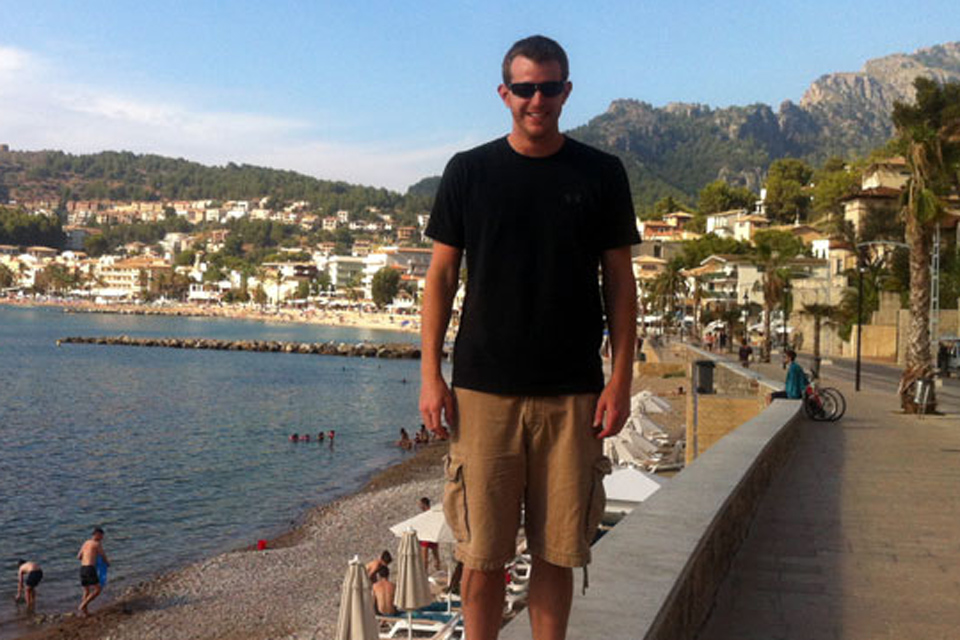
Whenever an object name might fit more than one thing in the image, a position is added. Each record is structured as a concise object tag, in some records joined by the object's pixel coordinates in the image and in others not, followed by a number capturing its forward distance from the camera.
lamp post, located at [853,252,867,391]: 30.30
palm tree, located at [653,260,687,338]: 83.31
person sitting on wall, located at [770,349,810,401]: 16.48
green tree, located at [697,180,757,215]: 126.62
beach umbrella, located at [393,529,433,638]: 10.73
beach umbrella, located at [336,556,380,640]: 8.37
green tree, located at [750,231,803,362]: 45.71
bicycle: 16.36
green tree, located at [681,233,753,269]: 96.19
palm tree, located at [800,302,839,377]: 42.49
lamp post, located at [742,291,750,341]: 57.69
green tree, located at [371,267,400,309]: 177.62
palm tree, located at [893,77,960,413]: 18.88
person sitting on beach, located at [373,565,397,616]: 13.48
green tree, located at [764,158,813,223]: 112.19
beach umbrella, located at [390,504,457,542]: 13.49
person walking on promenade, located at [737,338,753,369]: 37.09
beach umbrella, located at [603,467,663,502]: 14.32
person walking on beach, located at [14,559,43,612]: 17.08
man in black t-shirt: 2.92
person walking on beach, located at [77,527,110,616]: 16.89
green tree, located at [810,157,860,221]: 87.85
